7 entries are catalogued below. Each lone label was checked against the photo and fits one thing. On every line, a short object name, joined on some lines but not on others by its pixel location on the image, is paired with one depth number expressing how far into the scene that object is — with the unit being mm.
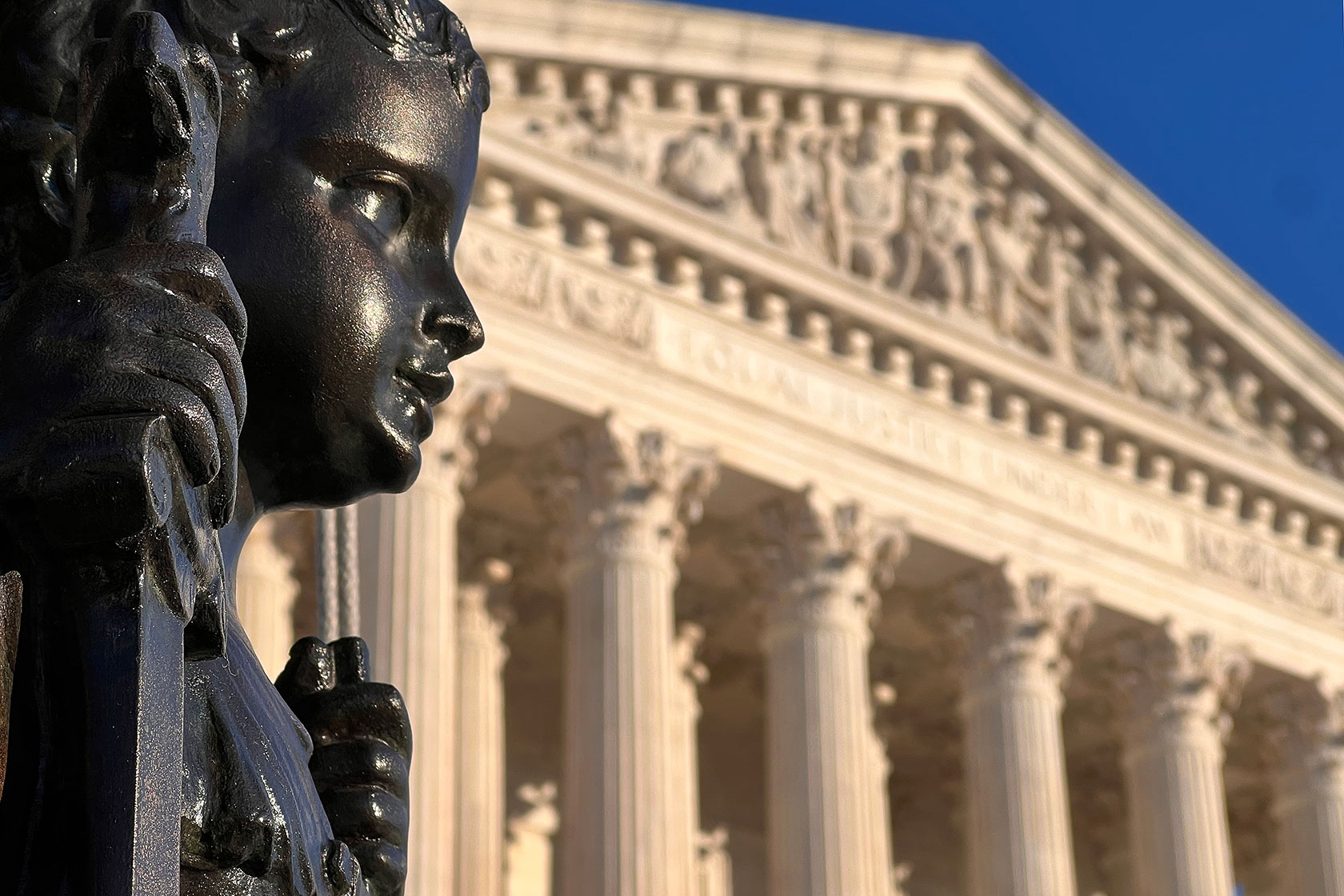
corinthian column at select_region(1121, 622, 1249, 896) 28469
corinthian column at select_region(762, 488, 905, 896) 24656
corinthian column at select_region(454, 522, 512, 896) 24391
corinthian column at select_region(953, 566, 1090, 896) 26672
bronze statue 2664
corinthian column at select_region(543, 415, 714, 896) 23016
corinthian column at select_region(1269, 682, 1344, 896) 30750
